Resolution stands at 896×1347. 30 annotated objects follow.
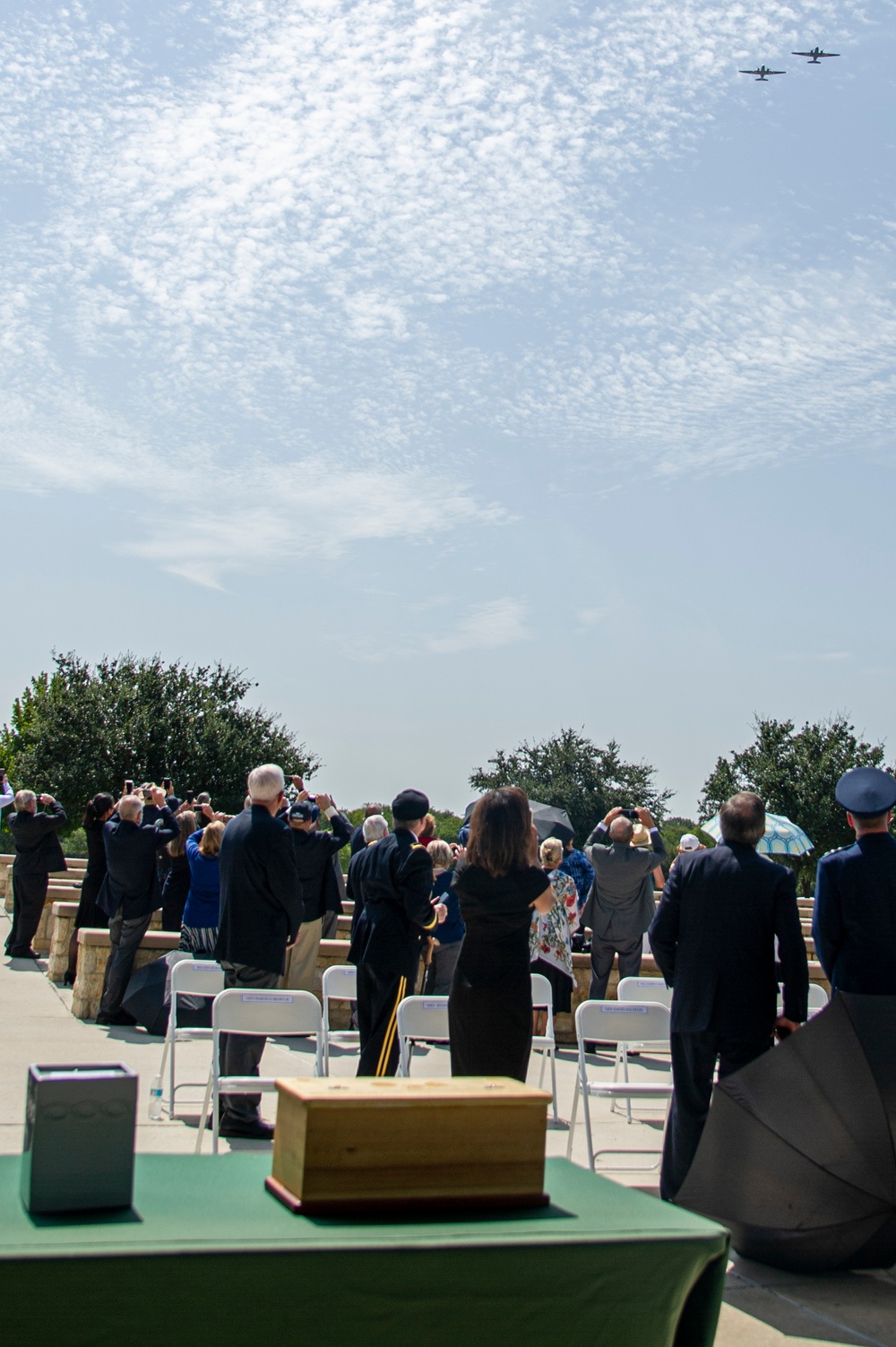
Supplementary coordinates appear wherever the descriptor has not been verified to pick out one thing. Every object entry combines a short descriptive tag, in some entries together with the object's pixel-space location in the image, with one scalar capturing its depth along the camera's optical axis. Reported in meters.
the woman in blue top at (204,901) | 9.42
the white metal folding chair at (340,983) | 7.82
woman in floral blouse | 9.87
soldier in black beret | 6.76
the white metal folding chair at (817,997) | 7.59
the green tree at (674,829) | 44.04
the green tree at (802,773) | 43.94
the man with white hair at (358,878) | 7.01
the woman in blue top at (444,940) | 10.15
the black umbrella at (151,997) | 9.92
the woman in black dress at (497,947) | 5.39
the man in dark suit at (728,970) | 5.28
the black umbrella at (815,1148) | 4.73
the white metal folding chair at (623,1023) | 6.50
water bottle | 7.27
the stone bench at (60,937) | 12.55
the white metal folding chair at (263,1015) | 6.34
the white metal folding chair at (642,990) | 7.89
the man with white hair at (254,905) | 6.85
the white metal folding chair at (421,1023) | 6.57
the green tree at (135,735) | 42.12
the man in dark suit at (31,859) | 13.80
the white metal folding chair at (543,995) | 7.88
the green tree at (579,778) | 53.78
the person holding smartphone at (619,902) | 10.18
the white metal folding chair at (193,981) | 7.43
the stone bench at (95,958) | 10.64
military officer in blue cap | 5.52
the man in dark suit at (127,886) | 10.18
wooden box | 2.72
